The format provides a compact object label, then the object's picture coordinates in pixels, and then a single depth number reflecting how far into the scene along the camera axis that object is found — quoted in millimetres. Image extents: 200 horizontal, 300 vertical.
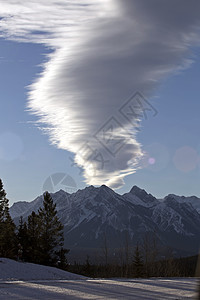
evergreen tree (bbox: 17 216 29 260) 60991
